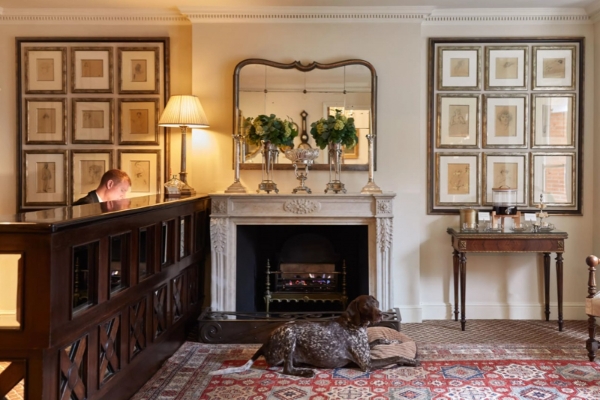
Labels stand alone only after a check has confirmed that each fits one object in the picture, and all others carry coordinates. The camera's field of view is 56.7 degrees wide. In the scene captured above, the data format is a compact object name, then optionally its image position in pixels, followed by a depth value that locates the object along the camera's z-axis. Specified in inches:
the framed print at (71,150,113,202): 195.2
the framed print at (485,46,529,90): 191.8
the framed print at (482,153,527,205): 193.3
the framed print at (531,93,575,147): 191.6
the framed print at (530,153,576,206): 192.2
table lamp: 178.2
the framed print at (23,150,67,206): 194.5
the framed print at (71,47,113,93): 193.8
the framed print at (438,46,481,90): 191.9
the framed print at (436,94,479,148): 193.2
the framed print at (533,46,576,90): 191.0
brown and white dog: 135.5
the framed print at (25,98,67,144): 194.2
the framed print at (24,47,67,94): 193.5
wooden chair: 143.2
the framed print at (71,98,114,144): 194.9
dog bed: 144.6
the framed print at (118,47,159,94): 193.9
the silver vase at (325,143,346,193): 179.6
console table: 173.9
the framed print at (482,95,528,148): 192.7
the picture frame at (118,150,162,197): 195.3
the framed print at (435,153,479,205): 193.8
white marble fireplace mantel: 175.5
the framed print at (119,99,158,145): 194.9
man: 163.9
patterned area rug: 122.5
